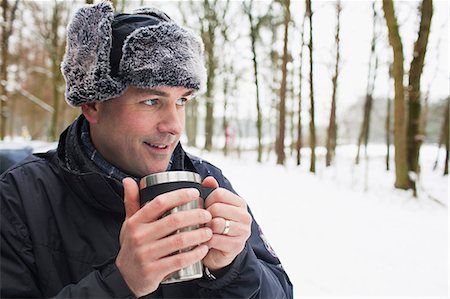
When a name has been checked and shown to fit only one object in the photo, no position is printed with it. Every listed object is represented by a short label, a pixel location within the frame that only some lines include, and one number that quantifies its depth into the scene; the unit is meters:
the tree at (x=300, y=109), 14.20
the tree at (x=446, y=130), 15.00
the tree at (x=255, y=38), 13.04
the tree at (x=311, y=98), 10.61
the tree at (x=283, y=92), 12.20
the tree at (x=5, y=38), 10.16
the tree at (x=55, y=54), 11.73
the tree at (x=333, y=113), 15.14
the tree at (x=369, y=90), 15.62
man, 0.99
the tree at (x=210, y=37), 15.37
